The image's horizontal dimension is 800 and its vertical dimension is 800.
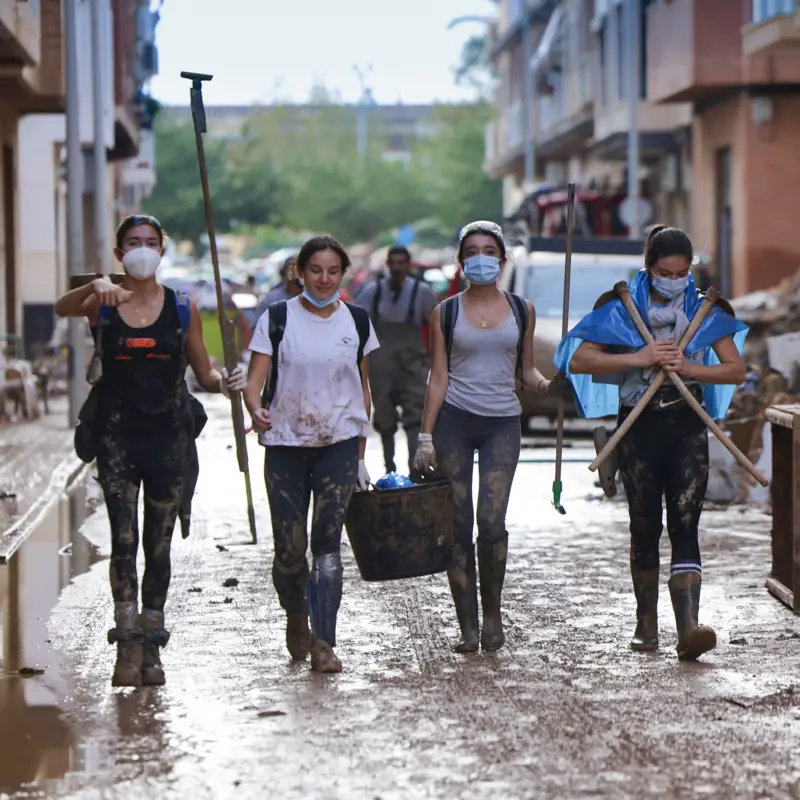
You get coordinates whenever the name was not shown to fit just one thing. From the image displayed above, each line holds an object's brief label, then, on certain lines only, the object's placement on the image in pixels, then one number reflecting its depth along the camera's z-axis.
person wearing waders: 32.12
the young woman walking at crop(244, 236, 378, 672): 16.81
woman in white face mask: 16.03
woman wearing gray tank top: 17.72
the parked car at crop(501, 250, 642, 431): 42.81
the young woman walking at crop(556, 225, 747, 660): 17.09
